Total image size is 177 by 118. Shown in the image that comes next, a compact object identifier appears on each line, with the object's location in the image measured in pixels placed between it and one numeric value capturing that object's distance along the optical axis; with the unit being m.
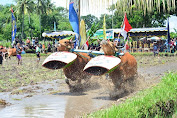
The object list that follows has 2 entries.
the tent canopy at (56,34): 34.53
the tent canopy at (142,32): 33.07
